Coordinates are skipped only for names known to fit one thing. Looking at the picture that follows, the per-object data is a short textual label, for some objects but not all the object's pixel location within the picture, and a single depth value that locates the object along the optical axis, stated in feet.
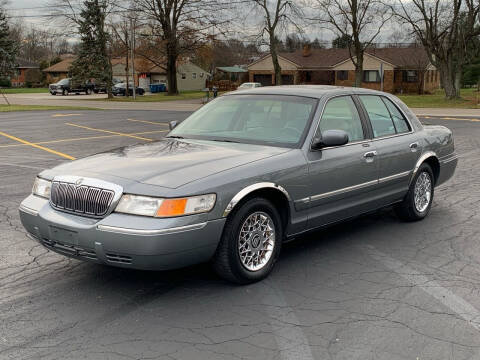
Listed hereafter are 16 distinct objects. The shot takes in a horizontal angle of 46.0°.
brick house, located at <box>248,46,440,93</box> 187.83
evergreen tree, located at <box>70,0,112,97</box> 159.87
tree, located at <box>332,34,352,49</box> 289.19
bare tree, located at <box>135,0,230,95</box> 160.56
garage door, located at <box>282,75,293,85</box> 206.47
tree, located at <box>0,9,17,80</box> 198.80
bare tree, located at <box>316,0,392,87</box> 143.79
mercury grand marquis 13.35
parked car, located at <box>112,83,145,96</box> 192.44
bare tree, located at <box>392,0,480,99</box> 128.57
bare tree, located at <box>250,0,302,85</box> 161.07
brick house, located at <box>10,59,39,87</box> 305.12
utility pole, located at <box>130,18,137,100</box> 151.16
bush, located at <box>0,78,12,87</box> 240.12
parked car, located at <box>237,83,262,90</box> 157.64
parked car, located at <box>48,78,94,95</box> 196.34
